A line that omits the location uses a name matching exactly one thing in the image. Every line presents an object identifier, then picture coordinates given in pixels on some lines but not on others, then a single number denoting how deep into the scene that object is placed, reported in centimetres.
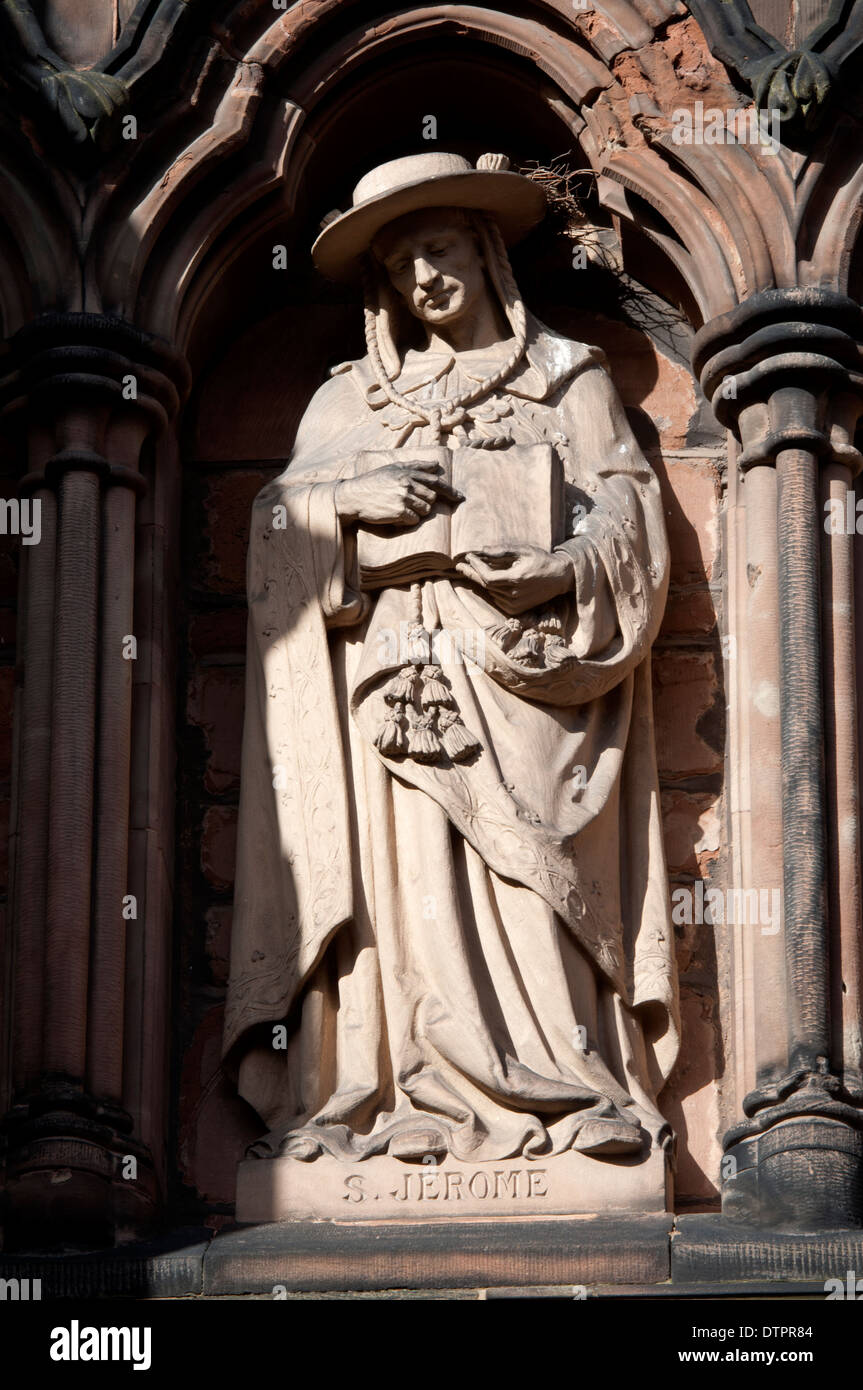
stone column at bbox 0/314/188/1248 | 1285
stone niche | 1284
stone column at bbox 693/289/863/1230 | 1261
